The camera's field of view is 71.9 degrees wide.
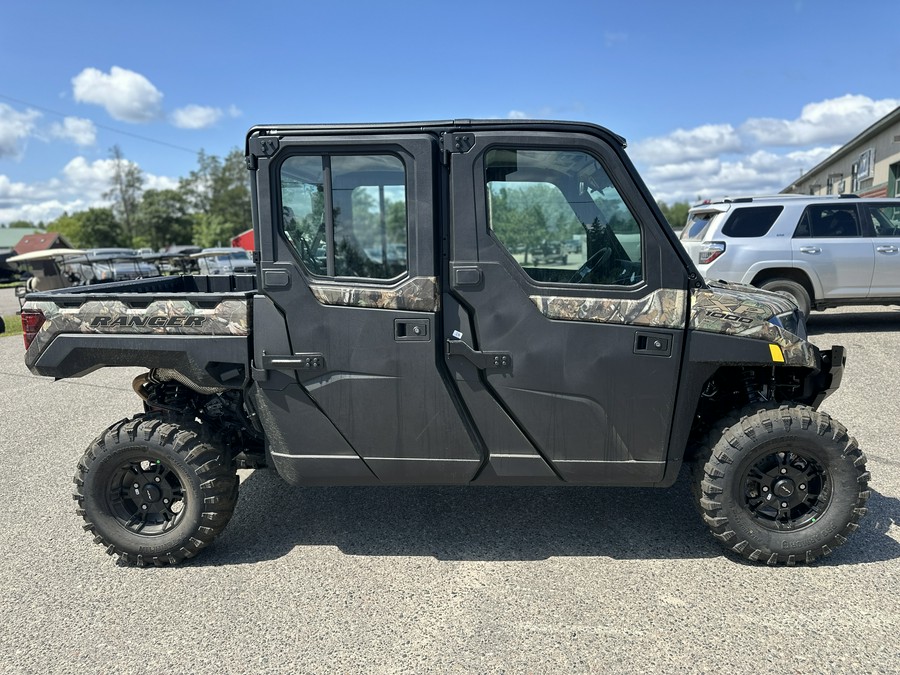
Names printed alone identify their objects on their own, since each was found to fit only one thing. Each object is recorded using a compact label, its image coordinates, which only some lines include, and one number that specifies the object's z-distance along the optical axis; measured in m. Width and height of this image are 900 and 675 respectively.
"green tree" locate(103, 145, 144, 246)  85.09
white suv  8.91
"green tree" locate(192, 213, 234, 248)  75.62
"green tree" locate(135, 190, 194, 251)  78.06
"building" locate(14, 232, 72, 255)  54.62
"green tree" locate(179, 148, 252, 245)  84.06
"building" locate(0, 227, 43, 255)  77.82
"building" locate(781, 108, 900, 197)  18.67
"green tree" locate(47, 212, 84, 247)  77.56
